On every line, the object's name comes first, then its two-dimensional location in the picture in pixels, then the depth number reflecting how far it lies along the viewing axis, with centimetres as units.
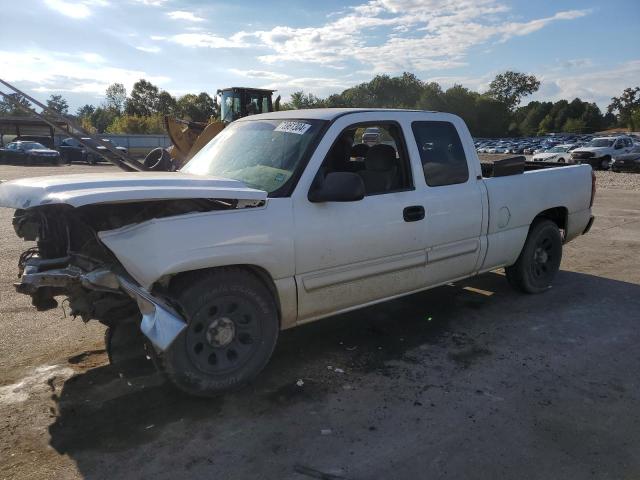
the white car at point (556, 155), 2963
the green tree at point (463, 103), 10350
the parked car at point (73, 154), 3403
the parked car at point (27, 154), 3061
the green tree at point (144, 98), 9444
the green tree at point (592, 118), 11412
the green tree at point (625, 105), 11526
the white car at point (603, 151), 2777
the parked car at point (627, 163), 2634
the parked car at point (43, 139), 3749
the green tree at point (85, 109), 13565
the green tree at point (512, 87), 13138
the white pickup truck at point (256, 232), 312
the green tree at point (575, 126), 11019
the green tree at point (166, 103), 9069
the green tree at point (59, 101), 12965
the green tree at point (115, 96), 11500
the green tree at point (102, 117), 9590
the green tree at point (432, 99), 9804
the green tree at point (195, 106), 7962
